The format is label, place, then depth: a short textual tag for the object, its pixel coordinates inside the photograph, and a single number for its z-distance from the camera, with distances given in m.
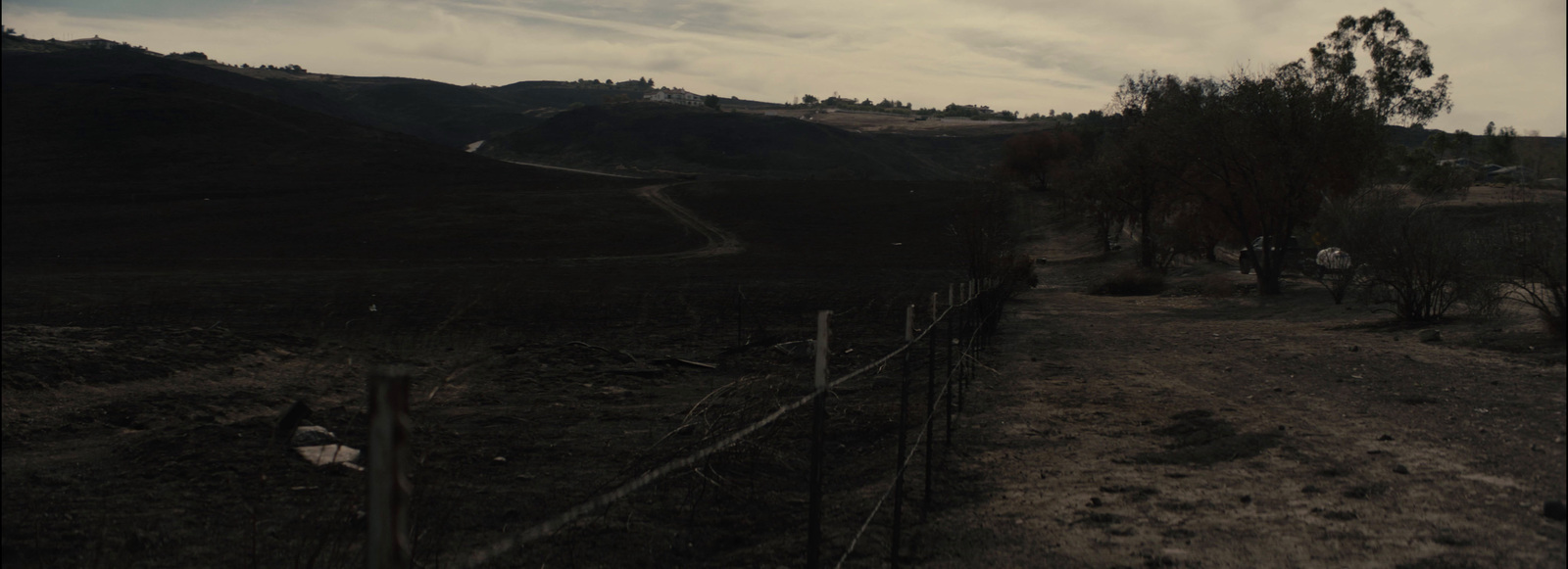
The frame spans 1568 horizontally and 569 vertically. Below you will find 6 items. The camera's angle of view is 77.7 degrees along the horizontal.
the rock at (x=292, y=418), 10.62
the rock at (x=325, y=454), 9.40
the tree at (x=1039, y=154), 70.12
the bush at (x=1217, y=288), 27.59
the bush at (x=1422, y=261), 16.67
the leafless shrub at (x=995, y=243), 23.17
